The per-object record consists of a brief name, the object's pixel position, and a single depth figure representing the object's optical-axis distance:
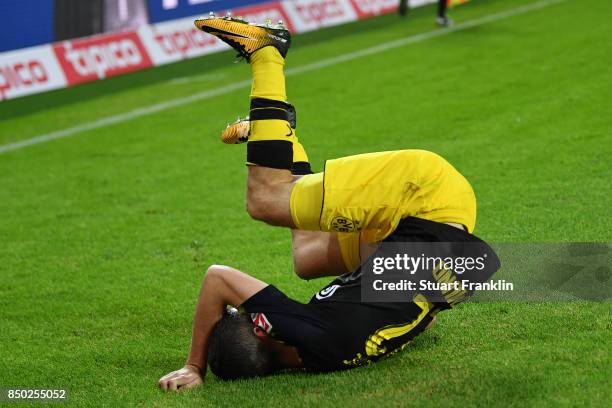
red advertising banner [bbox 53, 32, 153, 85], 14.48
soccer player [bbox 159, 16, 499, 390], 4.82
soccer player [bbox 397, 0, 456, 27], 16.20
